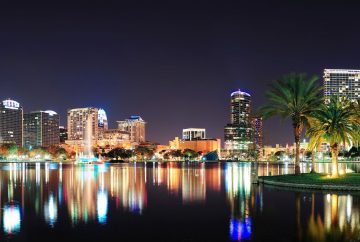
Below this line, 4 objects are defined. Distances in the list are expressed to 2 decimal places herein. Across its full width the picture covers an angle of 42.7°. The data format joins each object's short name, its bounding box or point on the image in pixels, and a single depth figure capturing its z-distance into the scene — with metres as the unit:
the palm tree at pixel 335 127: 43.16
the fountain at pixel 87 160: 178.60
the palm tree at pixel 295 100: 50.38
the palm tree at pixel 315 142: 45.00
